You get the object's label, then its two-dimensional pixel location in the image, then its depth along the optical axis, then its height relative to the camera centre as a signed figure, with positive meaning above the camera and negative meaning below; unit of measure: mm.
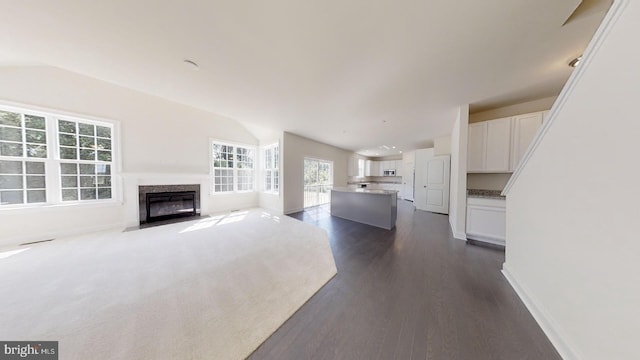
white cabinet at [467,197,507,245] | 3053 -796
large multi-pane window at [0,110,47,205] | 3037 +297
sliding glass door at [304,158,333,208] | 6336 -218
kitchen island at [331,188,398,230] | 4105 -789
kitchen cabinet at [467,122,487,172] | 3498 +619
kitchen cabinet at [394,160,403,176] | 9000 +466
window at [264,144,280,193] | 5740 +243
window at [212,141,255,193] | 5492 +255
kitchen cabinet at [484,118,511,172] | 3285 +611
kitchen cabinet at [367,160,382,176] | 9773 +443
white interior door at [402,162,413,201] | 7875 -230
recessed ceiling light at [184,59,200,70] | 2277 +1491
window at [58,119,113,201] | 3525 +310
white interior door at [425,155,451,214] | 5539 -256
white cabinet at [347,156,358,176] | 8273 +465
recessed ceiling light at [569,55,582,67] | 2126 +1447
